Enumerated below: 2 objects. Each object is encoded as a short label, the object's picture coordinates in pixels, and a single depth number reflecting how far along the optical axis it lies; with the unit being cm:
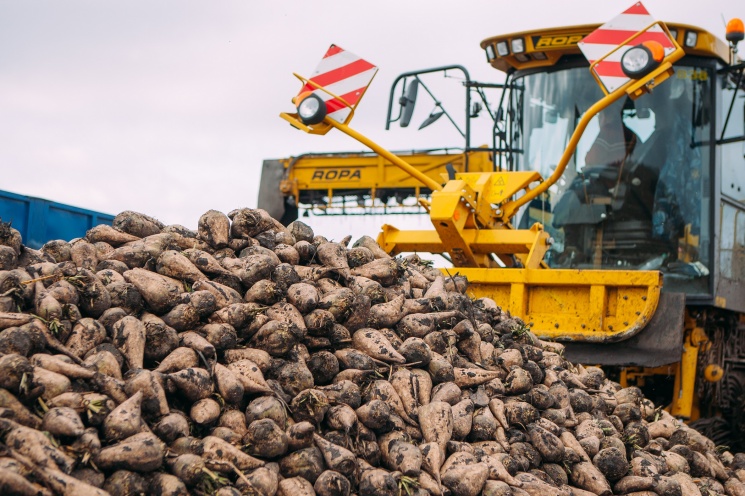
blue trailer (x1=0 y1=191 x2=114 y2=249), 638
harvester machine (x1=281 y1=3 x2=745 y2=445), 614
